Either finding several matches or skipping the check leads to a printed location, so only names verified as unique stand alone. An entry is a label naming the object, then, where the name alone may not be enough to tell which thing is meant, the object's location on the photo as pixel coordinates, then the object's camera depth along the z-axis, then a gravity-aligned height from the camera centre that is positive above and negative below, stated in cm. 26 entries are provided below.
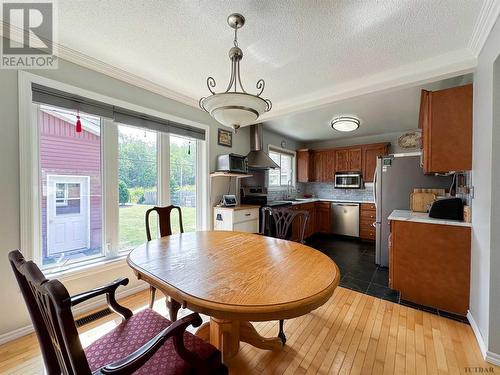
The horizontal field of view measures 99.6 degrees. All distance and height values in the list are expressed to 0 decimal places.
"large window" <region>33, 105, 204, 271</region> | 191 +0
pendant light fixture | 127 +50
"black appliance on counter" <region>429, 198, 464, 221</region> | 210 -24
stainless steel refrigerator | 290 +2
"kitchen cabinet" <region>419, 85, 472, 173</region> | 187 +51
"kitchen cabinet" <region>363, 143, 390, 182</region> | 448 +65
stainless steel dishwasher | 454 -73
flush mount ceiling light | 335 +100
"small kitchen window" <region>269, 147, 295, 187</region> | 489 +41
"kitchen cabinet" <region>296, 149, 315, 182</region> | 535 +51
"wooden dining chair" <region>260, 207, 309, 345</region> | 208 -35
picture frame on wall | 334 +76
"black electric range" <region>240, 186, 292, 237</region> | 361 -23
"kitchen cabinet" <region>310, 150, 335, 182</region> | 515 +50
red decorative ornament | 194 +53
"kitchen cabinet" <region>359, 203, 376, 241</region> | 431 -75
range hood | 378 +58
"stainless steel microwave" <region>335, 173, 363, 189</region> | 478 +10
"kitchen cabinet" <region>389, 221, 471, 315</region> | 191 -76
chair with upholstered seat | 62 -61
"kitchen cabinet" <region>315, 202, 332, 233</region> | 494 -77
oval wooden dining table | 87 -48
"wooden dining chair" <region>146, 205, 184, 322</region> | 215 -37
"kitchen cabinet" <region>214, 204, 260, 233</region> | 298 -49
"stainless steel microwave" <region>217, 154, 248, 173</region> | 307 +32
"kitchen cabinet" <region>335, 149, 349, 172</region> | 493 +59
